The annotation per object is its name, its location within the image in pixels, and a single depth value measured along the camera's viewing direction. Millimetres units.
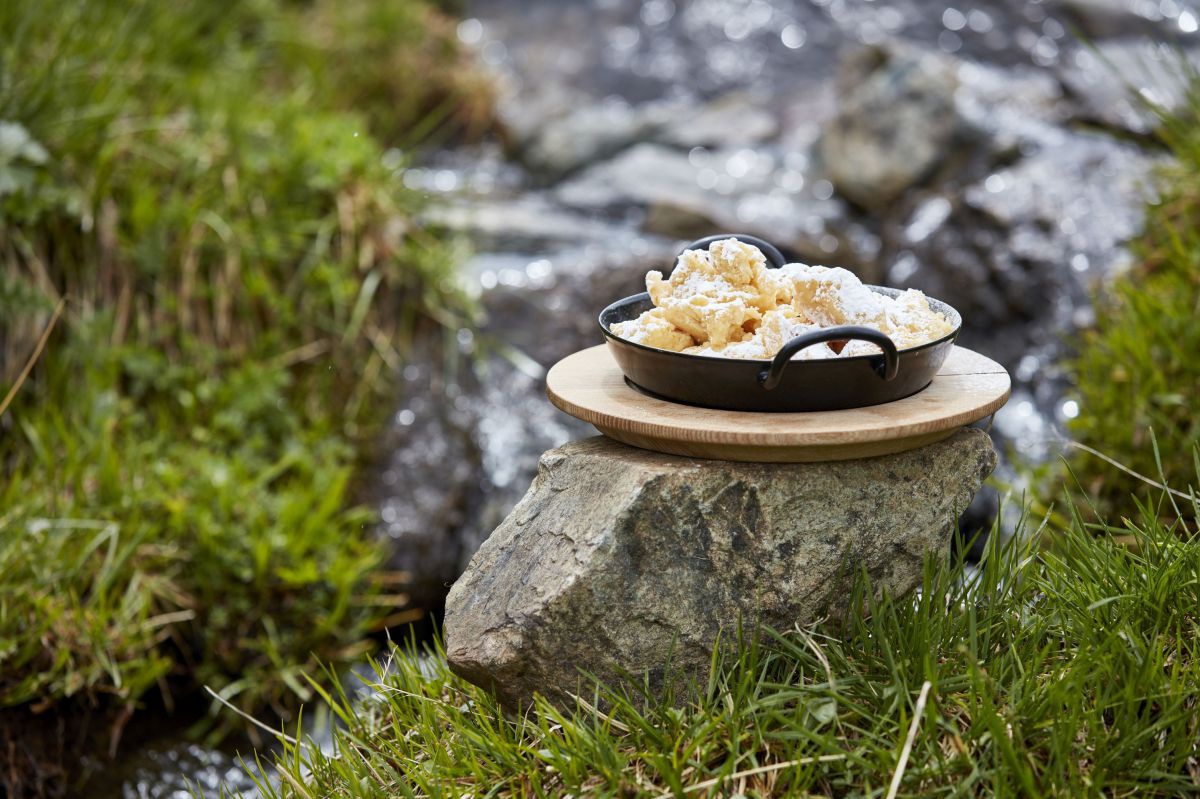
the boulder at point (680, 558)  2031
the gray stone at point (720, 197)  5617
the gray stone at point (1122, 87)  5629
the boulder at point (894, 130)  5906
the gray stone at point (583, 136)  7055
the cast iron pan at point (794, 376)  1954
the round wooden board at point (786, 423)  1928
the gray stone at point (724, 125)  7266
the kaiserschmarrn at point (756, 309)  2084
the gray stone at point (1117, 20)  7371
